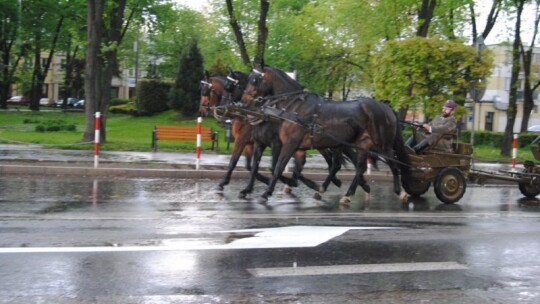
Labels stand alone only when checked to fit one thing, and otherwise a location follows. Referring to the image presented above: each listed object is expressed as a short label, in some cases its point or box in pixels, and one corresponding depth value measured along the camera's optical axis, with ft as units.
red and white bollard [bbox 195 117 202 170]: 50.47
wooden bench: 71.20
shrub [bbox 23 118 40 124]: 119.35
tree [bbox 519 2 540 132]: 87.25
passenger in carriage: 38.34
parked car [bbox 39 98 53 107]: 233.55
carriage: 38.24
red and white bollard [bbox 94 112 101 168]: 49.01
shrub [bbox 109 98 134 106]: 172.96
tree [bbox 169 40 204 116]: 127.44
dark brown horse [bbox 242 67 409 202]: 35.94
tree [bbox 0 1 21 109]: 137.90
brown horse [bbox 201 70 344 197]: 38.37
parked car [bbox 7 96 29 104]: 232.32
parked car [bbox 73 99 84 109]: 214.42
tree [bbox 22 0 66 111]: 135.54
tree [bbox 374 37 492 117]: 56.85
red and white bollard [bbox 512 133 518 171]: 58.29
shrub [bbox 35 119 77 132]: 94.82
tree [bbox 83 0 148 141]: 70.03
